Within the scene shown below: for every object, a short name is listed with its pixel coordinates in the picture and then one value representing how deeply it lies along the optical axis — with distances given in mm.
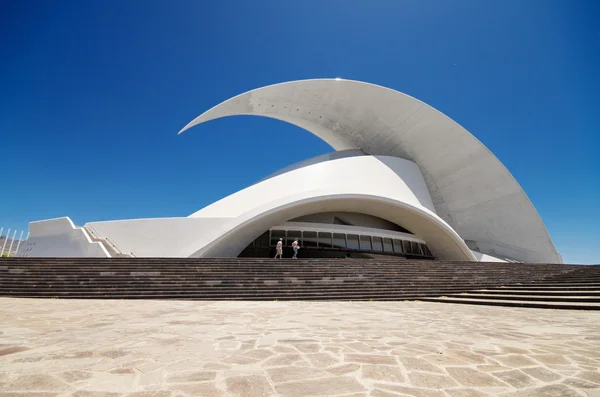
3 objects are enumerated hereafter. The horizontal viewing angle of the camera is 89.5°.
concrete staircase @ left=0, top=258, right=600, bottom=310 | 8453
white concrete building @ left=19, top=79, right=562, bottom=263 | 15602
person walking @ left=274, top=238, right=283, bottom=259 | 14325
